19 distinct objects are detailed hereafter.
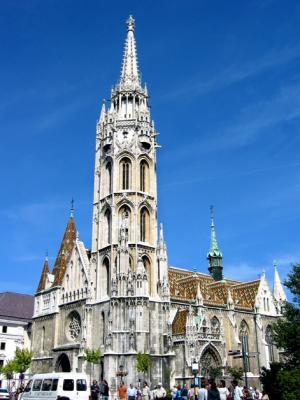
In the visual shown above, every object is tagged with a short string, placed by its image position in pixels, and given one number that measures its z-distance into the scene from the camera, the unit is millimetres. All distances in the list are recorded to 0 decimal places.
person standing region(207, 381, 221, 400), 17188
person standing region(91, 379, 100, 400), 28516
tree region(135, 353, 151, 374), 44781
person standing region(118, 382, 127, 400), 27859
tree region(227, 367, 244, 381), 50594
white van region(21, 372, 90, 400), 26312
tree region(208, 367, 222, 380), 50344
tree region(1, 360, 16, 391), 54759
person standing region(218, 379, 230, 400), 24409
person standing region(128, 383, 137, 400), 27850
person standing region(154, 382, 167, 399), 25533
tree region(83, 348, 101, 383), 46875
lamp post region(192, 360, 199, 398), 31080
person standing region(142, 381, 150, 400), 28062
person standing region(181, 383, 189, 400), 30525
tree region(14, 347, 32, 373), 53656
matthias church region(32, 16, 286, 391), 48750
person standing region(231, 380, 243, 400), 23623
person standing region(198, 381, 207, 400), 22234
